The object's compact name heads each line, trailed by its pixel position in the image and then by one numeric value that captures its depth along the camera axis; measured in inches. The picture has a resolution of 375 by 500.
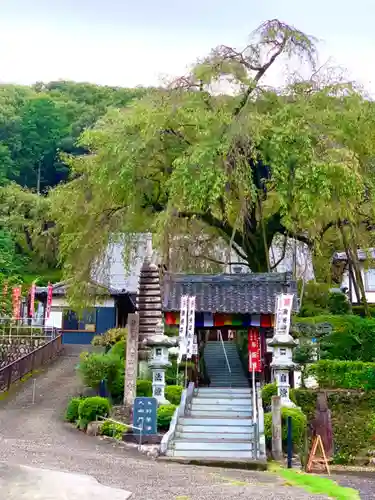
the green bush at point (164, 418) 598.5
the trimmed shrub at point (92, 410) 621.3
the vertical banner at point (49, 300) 1242.9
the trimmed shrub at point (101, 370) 695.7
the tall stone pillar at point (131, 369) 640.4
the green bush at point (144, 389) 678.3
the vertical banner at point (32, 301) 1269.7
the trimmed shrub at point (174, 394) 653.3
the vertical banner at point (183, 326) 648.4
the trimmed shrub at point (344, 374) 707.4
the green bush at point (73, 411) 655.1
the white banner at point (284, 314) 630.5
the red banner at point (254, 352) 681.0
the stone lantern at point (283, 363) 611.5
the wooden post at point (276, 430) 532.1
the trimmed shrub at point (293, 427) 555.2
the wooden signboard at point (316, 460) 499.6
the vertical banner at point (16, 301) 1175.8
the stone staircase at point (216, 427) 525.0
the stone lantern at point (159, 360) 642.2
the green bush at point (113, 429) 578.6
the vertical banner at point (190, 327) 649.0
